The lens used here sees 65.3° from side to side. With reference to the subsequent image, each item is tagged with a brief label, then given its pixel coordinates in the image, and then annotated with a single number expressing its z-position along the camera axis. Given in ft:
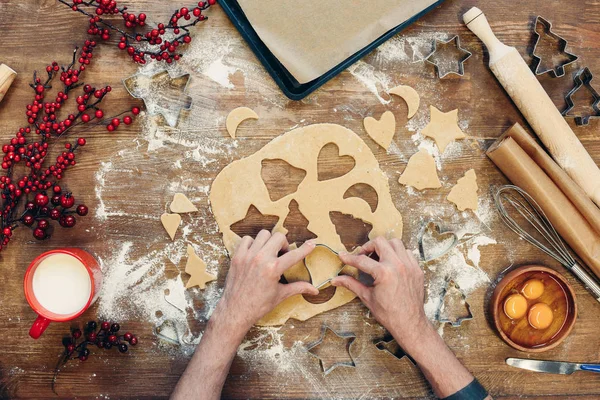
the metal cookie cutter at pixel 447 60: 4.21
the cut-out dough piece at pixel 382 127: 4.24
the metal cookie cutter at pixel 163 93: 4.20
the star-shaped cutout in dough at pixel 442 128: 4.24
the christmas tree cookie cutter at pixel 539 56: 4.20
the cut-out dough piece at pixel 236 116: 4.19
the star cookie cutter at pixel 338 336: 4.21
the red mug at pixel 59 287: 3.79
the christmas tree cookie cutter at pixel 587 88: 4.20
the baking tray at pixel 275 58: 4.15
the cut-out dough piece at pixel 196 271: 4.19
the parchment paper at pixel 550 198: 4.00
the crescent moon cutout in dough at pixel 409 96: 4.24
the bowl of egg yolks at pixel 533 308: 4.05
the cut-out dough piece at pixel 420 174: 4.24
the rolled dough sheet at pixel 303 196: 4.21
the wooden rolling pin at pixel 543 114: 4.09
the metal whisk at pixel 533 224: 4.21
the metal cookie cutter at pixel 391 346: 4.24
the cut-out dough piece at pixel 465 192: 4.24
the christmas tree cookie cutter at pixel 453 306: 4.26
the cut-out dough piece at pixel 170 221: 4.19
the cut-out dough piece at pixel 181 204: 4.19
